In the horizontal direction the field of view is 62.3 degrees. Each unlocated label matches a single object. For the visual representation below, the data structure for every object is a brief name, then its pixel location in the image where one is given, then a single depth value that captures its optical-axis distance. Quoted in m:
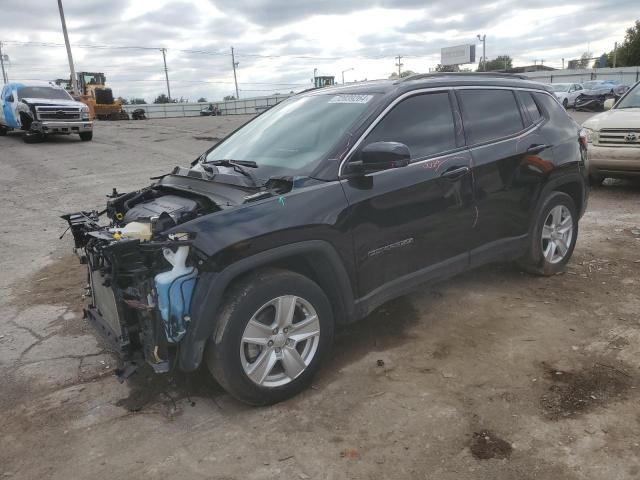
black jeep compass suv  2.88
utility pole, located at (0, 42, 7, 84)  60.05
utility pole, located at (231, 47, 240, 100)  80.25
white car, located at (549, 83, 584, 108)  30.27
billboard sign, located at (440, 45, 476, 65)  66.50
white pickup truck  16.08
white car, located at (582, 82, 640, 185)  8.12
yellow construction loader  32.21
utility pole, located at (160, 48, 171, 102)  74.26
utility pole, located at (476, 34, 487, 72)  85.84
